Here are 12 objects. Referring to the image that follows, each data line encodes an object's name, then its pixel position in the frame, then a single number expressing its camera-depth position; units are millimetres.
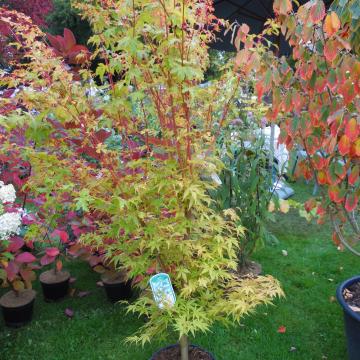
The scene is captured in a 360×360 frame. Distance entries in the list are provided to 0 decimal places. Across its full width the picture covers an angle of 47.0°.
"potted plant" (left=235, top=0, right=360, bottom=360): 1718
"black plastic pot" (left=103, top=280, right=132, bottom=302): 3242
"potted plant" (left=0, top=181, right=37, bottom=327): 2522
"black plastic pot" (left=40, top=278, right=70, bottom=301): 3311
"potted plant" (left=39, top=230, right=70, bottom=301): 3309
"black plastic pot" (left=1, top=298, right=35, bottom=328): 3006
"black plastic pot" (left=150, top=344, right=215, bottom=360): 2278
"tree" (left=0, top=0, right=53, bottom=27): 10050
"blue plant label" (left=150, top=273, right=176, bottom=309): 1840
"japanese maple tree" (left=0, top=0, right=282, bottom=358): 1708
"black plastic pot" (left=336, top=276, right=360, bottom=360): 2346
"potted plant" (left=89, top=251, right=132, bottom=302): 3232
